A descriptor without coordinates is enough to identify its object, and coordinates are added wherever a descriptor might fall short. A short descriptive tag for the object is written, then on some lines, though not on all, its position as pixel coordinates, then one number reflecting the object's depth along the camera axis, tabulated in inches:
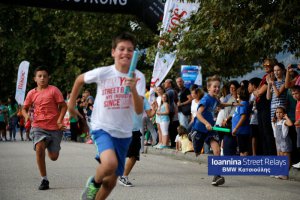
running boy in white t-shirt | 273.9
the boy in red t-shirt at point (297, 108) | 457.1
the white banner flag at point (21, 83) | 1258.7
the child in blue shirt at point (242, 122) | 525.0
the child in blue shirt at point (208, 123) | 435.5
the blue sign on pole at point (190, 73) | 769.6
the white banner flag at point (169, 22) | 617.3
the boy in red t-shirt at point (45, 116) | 409.4
